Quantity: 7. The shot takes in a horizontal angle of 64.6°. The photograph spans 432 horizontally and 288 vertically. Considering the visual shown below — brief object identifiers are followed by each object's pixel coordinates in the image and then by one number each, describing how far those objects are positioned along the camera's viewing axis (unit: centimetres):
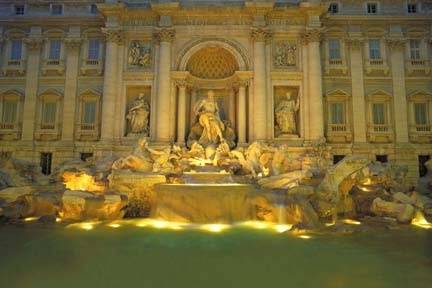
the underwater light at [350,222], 1161
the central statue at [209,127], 1961
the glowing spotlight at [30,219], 1183
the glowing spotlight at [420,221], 1164
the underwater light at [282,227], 1045
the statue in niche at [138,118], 2039
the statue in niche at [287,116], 2022
